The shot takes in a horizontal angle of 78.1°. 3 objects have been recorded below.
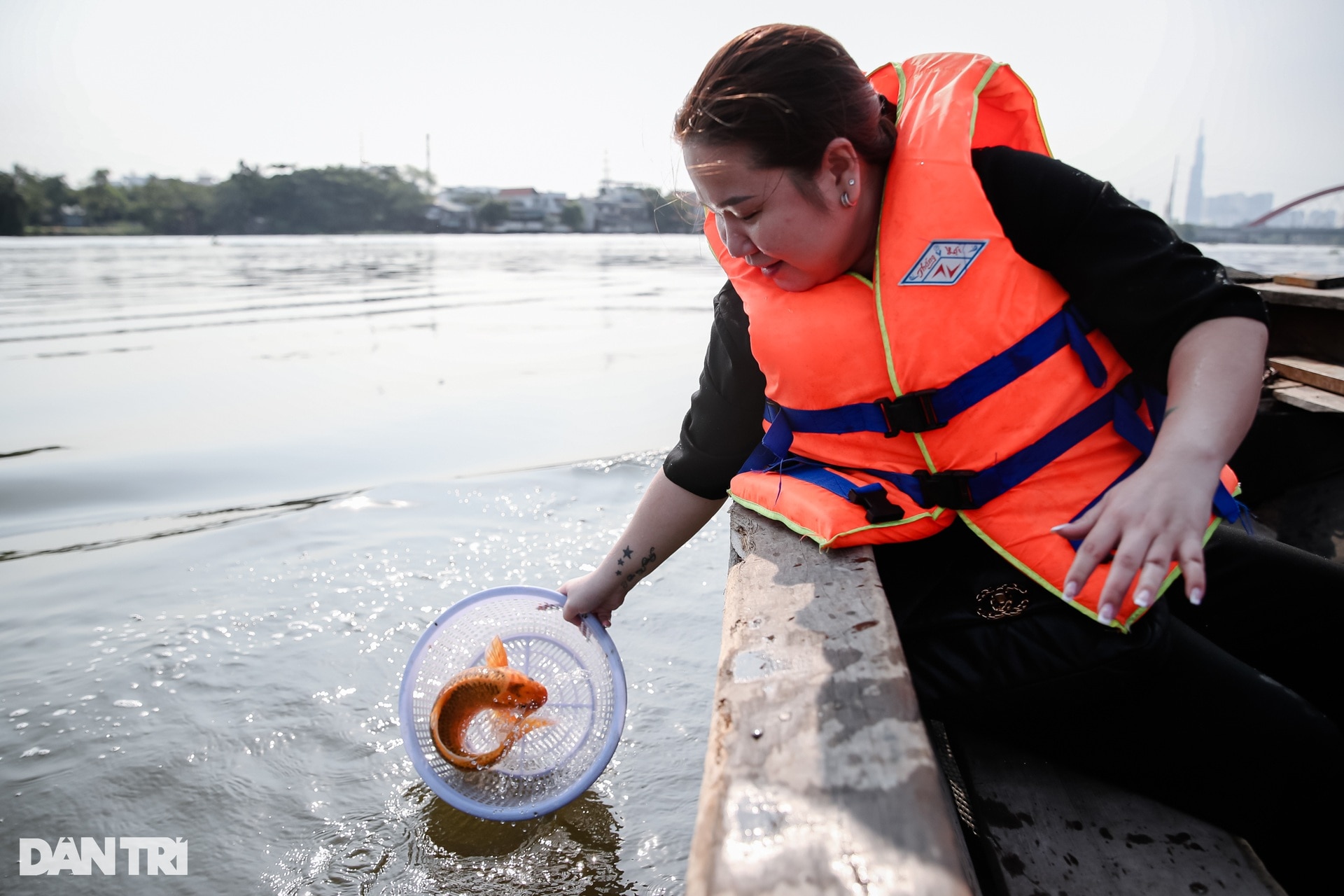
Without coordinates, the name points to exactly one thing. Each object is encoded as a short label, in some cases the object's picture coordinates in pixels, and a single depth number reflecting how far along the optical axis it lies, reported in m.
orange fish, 2.03
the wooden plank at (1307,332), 3.70
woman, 1.42
